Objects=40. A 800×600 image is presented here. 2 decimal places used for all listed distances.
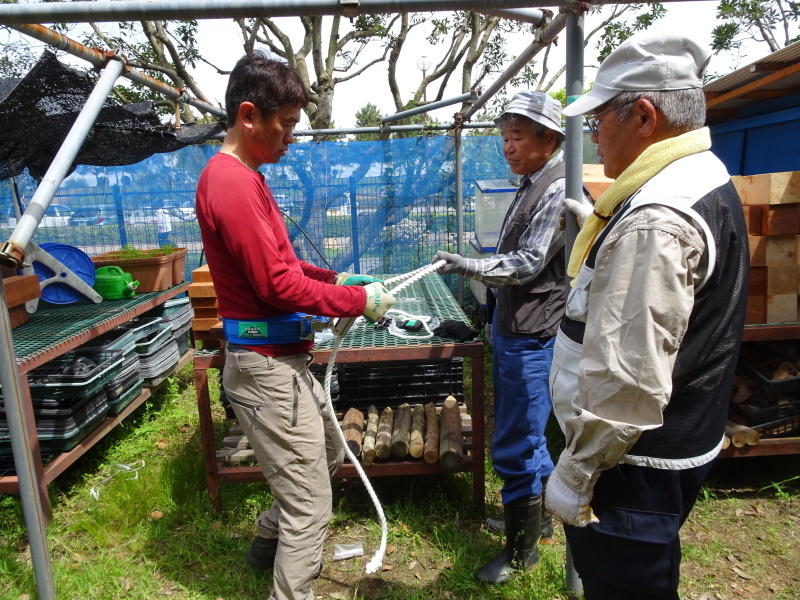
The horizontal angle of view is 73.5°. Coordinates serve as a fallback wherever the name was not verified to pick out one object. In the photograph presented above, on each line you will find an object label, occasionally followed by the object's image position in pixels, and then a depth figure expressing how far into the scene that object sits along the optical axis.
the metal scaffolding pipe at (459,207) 7.10
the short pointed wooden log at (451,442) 3.05
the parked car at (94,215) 7.67
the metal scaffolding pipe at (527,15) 2.15
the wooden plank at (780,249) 3.03
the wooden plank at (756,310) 3.14
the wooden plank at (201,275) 4.37
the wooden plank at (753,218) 2.96
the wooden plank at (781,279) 3.05
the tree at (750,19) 11.83
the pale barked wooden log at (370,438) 3.09
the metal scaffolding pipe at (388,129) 6.29
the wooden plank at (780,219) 2.96
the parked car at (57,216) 7.62
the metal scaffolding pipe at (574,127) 2.01
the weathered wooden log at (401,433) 3.16
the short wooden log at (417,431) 3.13
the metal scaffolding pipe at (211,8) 1.95
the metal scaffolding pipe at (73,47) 2.35
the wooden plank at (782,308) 3.13
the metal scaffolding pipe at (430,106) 5.20
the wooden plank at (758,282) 3.09
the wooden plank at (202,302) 4.39
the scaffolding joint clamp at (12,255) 1.92
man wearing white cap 1.20
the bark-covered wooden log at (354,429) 3.20
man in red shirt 1.92
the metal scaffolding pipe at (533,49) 2.11
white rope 2.36
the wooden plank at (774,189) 2.93
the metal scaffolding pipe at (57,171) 1.96
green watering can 4.49
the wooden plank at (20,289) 3.28
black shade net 3.39
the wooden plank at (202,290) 4.30
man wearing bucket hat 2.43
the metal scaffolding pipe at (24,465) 2.12
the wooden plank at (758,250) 3.01
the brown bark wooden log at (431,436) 3.10
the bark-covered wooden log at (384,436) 3.14
